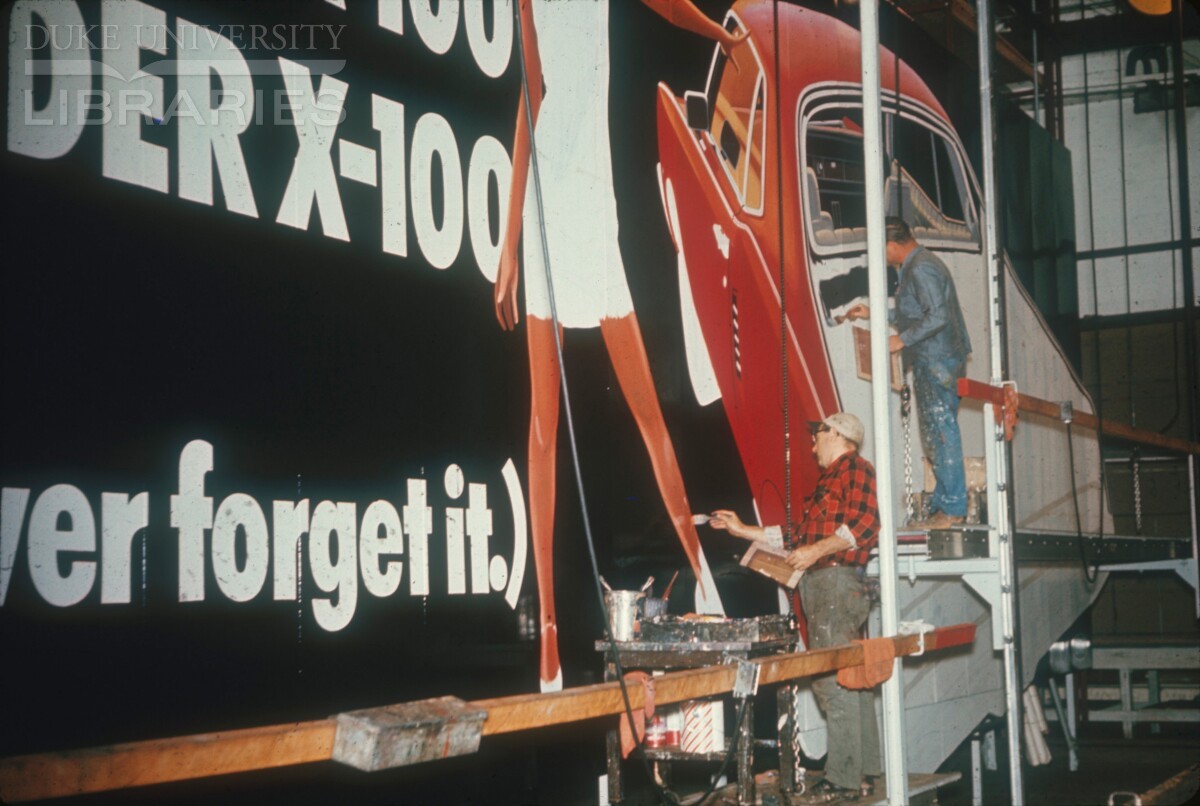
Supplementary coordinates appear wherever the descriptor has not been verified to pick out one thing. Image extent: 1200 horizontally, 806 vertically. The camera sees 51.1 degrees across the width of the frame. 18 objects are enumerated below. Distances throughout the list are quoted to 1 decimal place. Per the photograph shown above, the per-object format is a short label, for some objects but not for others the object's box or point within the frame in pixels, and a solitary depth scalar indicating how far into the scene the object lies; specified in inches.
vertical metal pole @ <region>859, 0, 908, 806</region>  212.1
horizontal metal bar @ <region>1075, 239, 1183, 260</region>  538.6
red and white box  235.0
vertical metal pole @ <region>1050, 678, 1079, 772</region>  387.5
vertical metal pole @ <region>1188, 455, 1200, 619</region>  408.2
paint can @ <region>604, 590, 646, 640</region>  205.3
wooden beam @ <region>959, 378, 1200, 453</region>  228.5
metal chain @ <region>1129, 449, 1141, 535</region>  422.2
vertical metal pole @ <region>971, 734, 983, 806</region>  329.2
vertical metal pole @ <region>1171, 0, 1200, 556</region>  402.9
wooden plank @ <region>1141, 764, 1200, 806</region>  278.1
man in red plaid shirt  229.5
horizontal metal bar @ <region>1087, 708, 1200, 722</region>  411.4
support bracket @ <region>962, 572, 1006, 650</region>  235.6
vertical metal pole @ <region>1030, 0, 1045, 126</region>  474.0
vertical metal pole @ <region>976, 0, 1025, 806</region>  231.1
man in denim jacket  326.6
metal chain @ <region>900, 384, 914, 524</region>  327.6
